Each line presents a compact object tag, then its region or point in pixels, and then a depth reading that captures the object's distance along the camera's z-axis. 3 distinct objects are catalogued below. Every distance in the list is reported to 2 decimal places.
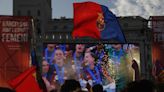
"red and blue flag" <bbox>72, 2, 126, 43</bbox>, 20.88
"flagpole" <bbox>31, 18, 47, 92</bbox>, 12.03
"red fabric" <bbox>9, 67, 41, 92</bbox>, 11.72
